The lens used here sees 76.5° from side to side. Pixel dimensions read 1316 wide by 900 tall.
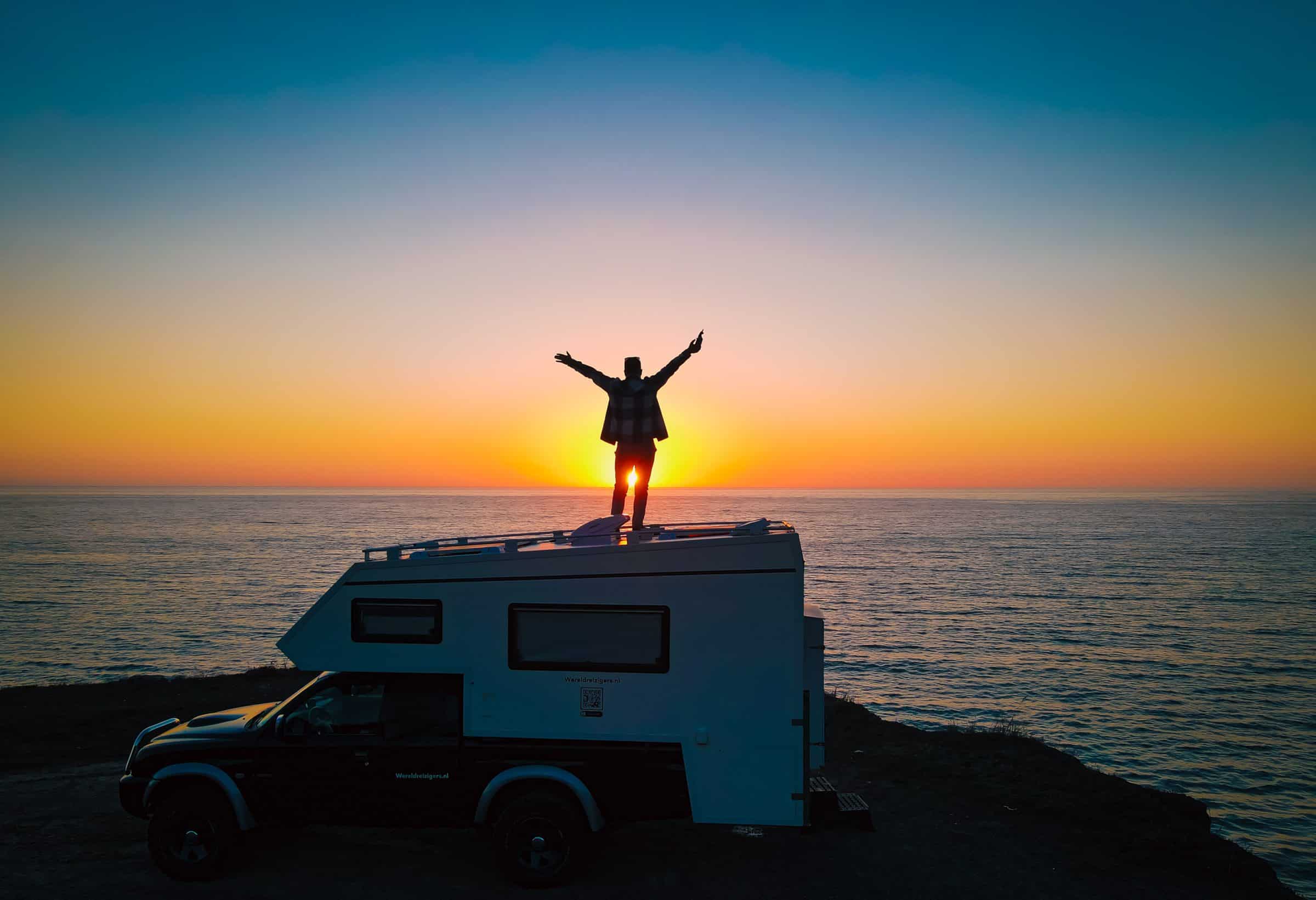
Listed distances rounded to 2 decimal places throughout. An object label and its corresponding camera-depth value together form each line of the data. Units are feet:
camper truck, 29.53
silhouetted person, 41.65
